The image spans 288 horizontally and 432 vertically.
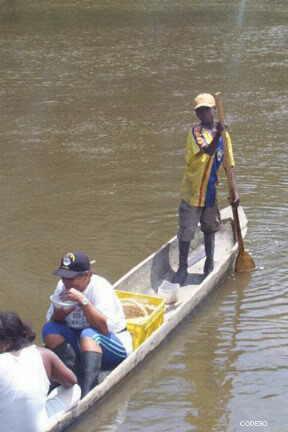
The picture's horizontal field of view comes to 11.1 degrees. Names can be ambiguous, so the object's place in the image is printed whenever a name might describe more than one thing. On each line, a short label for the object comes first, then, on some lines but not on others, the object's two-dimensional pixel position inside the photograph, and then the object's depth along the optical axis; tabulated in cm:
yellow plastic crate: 1347
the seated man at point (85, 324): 1186
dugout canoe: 1203
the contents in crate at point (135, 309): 1400
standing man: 1526
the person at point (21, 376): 975
